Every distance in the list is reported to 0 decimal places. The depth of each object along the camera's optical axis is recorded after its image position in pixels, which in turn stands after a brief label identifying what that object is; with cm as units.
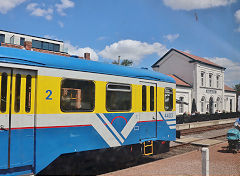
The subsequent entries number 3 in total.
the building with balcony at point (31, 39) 4387
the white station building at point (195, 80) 3328
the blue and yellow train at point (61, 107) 549
